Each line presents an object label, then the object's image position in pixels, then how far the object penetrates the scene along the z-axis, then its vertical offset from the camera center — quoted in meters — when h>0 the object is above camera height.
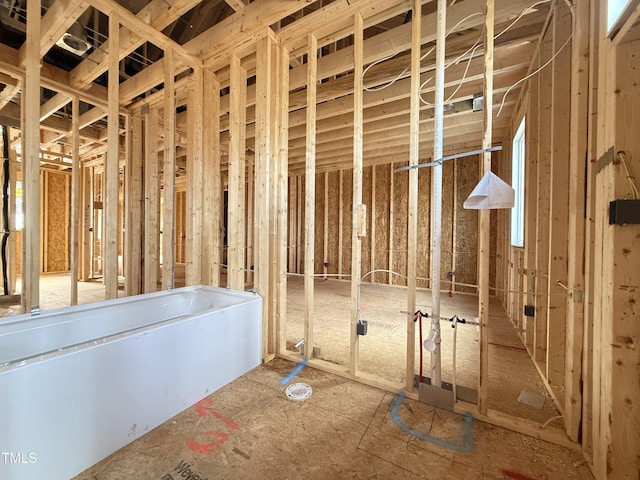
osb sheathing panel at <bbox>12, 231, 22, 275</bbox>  6.27 -0.44
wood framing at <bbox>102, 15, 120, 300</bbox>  2.38 +0.73
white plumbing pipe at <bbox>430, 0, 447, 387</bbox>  1.76 +0.34
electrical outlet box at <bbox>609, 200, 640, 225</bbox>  1.11 +0.11
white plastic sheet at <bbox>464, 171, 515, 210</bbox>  1.56 +0.26
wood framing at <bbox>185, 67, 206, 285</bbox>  2.82 +0.60
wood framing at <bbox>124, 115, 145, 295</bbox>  3.99 +0.42
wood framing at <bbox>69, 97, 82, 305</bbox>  3.41 +0.50
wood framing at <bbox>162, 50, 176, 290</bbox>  2.69 +0.63
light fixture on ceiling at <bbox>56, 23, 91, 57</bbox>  2.63 +1.96
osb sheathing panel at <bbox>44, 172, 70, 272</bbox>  6.72 +0.36
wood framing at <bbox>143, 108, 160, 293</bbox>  3.55 +0.28
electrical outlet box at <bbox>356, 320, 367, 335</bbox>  2.15 -0.74
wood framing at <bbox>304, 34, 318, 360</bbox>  2.34 +0.40
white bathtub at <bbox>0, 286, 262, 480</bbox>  1.11 -0.75
